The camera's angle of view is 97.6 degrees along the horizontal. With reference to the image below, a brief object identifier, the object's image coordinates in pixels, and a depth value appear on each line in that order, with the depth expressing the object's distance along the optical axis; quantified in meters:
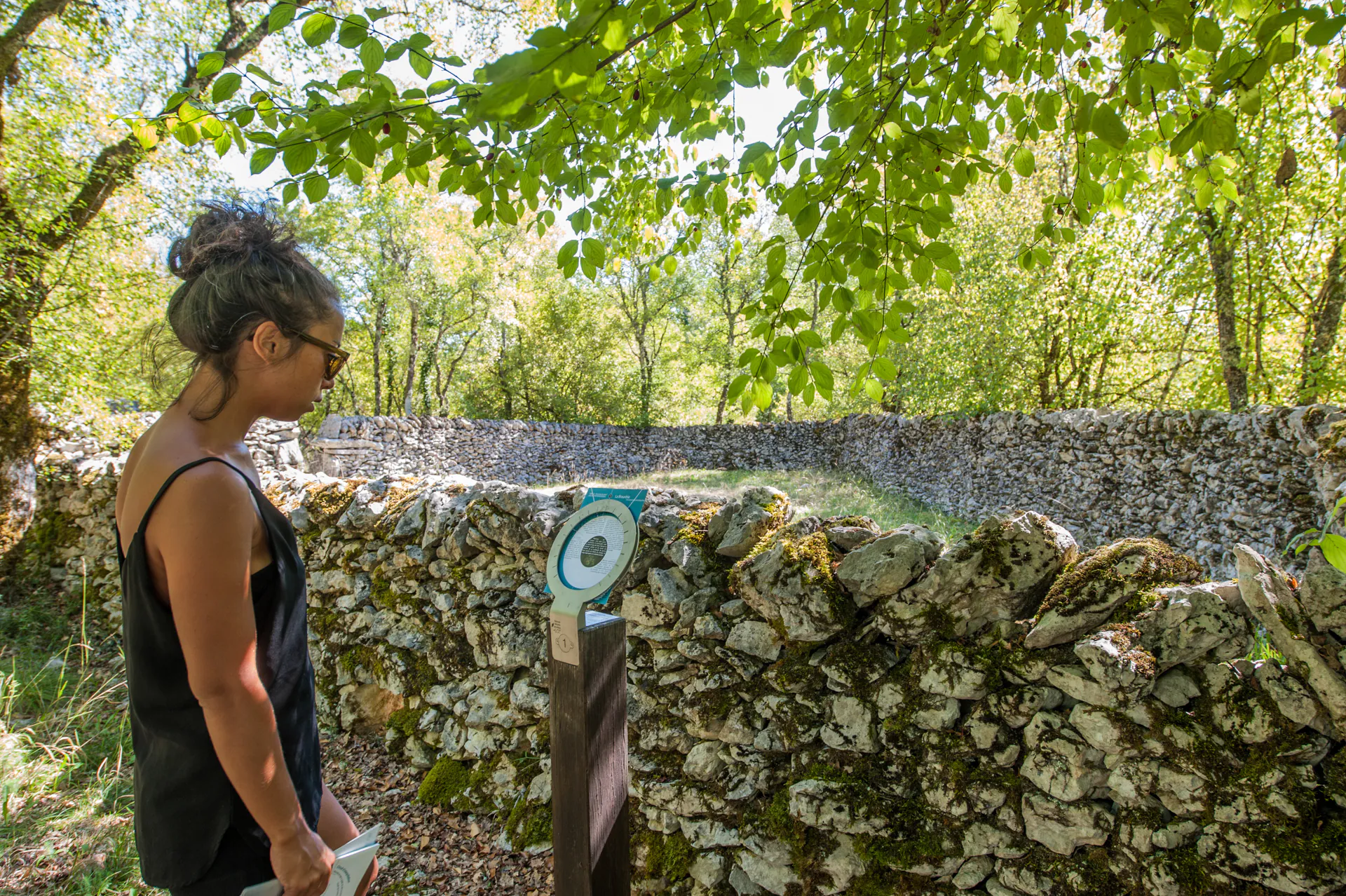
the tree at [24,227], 6.23
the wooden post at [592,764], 1.75
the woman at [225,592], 1.20
